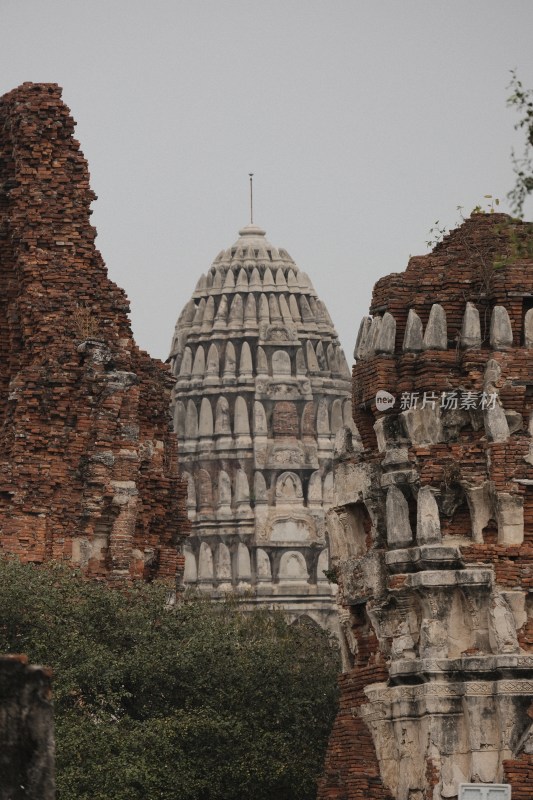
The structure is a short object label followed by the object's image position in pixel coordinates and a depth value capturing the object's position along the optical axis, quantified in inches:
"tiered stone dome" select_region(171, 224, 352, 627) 4286.4
